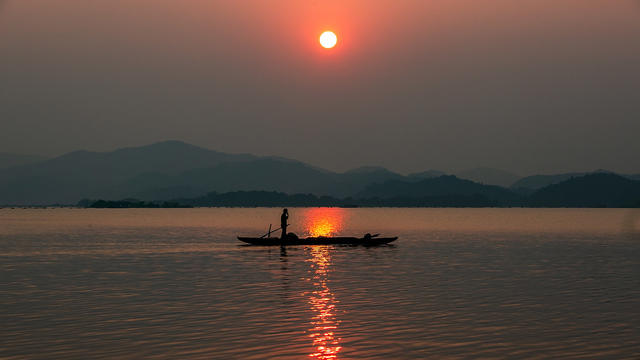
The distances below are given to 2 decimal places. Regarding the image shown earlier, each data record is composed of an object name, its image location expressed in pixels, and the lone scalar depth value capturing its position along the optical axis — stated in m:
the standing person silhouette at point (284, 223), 72.69
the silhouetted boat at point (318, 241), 75.12
